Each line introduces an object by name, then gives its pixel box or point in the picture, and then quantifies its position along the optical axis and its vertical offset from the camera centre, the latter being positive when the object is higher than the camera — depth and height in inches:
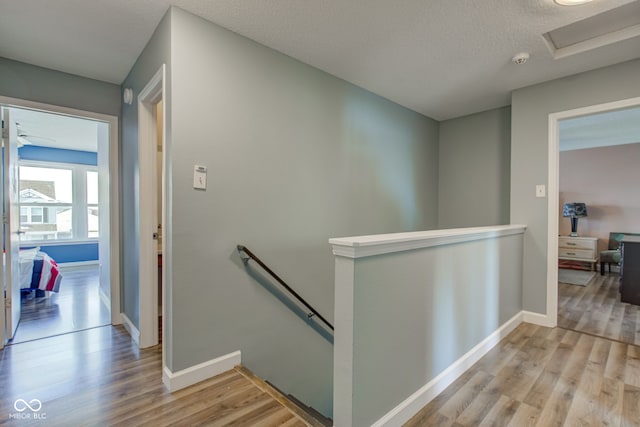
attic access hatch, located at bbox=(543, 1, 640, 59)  80.3 +52.4
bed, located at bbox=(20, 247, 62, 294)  143.4 -32.3
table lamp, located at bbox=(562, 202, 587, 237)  229.9 -2.3
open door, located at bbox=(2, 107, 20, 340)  98.6 -6.9
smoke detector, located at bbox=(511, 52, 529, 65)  94.4 +48.8
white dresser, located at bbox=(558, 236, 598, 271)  223.0 -30.4
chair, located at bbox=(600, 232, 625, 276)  207.6 -30.7
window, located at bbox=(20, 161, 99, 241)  229.3 +6.4
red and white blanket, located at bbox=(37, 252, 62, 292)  148.5 -34.4
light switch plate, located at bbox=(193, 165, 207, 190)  76.2 +8.2
